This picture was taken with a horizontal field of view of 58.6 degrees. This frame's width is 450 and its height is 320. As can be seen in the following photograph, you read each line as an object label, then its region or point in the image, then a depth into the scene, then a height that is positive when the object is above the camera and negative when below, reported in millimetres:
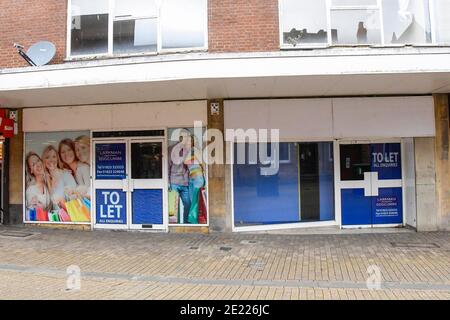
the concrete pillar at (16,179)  9688 -20
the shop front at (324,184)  9000 -250
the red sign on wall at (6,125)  9211 +1232
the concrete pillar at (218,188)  8695 -292
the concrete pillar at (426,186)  8531 -329
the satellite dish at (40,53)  8812 +2782
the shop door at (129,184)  9016 -187
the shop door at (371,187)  9023 -352
